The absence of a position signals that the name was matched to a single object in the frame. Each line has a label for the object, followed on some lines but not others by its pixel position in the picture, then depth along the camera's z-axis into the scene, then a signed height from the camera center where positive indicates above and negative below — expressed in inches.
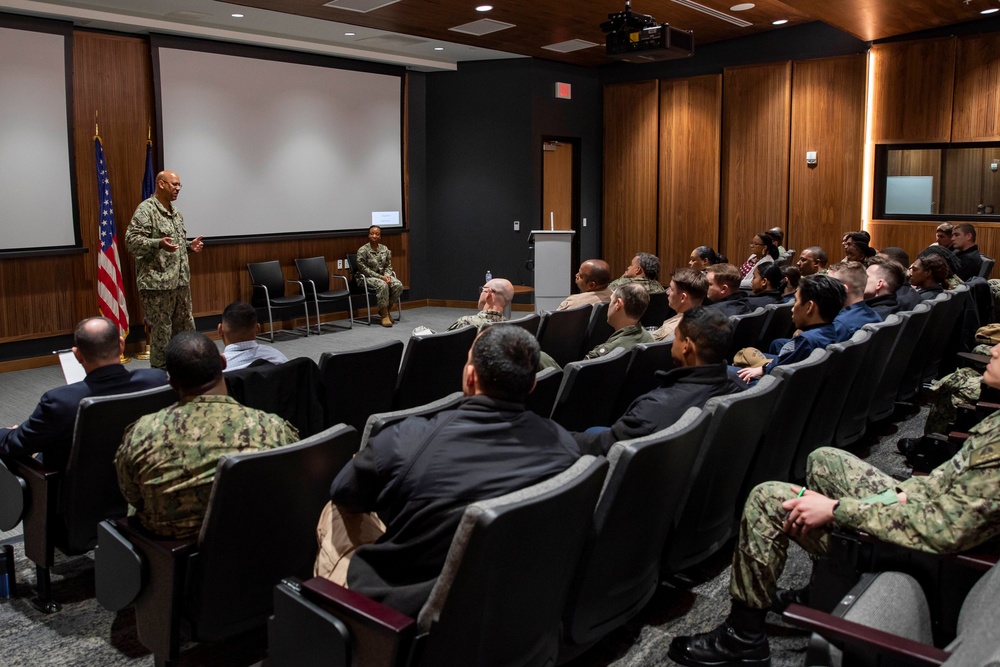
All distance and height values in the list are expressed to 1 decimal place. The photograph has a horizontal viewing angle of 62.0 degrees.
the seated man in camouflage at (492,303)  180.9 -14.0
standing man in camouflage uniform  282.5 -5.0
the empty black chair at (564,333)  195.4 -22.7
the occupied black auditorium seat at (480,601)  64.5 -29.8
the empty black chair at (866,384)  152.5 -28.2
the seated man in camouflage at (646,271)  240.8 -10.1
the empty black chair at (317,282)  379.2 -18.8
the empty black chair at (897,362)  169.0 -26.6
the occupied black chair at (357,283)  394.3 -19.9
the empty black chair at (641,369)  148.9 -24.0
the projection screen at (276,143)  339.3 +44.4
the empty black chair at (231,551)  86.0 -33.2
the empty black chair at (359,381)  148.4 -25.7
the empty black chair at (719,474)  98.5 -29.6
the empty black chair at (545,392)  133.7 -25.0
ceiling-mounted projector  278.4 +66.9
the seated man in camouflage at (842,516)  73.7 -27.3
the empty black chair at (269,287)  362.0 -19.8
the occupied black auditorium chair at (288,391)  130.4 -24.3
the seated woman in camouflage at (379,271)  393.1 -14.8
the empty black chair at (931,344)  195.9 -27.0
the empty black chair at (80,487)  107.7 -31.9
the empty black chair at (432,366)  162.7 -25.2
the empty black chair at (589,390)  133.3 -25.3
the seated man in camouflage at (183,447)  89.6 -22.2
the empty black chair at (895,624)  48.8 -30.2
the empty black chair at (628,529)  81.1 -30.0
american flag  303.0 -7.2
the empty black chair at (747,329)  184.4 -21.0
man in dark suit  111.5 -20.3
